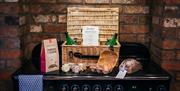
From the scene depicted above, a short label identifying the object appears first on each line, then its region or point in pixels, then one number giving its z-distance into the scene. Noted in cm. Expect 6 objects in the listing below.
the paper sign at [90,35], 196
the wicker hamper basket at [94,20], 212
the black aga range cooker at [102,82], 167
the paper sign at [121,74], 169
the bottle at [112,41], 192
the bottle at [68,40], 196
